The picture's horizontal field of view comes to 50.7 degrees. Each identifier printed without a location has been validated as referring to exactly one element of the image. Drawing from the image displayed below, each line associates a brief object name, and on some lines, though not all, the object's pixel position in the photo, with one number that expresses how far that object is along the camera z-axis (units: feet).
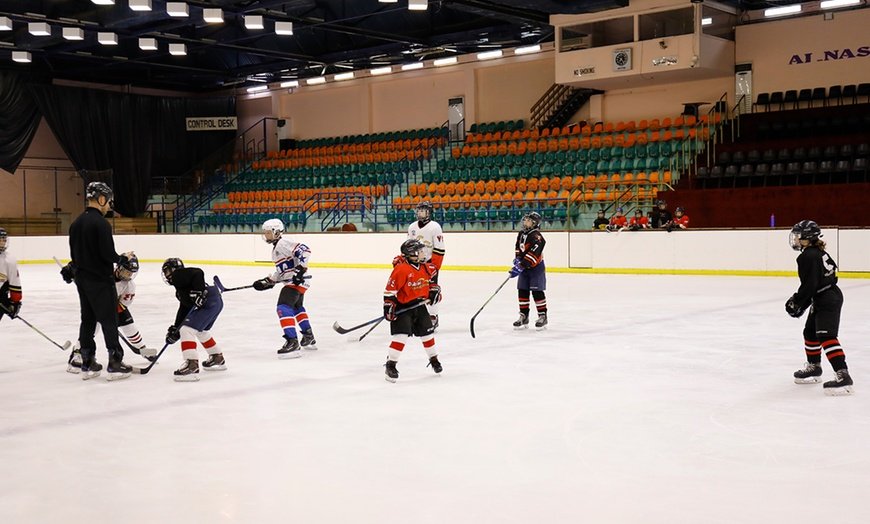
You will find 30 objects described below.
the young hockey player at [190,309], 21.57
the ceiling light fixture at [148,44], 78.43
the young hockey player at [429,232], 31.37
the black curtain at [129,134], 100.89
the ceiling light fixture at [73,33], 73.77
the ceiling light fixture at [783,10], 76.18
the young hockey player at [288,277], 25.02
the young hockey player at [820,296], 18.71
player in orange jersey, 20.89
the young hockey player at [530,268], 30.81
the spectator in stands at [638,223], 60.75
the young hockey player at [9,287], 24.06
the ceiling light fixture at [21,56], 86.08
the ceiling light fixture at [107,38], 76.44
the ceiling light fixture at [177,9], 65.26
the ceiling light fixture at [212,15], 67.72
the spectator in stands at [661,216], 60.18
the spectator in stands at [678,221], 58.80
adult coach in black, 20.71
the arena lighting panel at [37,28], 72.33
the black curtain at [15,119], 96.53
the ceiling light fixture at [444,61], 98.63
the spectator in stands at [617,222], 61.67
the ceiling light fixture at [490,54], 94.84
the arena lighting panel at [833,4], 73.33
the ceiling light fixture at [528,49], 91.50
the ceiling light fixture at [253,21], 70.79
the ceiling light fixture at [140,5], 61.62
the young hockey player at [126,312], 23.03
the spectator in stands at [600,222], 64.50
